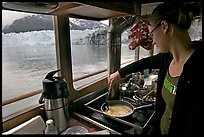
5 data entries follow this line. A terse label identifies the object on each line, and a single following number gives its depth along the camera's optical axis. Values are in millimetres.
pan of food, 1325
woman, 820
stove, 1087
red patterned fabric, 1971
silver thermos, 1033
